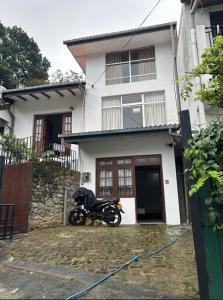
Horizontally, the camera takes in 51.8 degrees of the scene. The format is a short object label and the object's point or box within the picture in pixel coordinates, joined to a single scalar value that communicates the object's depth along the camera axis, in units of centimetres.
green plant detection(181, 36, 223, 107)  302
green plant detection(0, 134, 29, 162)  838
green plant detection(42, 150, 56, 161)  860
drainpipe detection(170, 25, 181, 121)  1038
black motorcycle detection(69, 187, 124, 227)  853
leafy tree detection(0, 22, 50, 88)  3045
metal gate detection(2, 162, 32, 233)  727
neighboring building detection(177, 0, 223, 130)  717
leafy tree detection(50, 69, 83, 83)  2181
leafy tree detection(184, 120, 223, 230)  237
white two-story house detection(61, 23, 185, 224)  965
